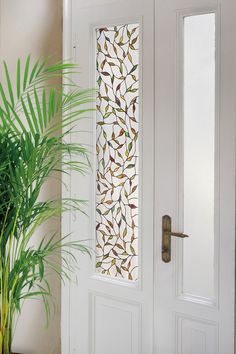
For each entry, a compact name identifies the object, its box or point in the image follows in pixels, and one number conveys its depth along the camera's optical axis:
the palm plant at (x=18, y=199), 2.04
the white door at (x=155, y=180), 2.12
